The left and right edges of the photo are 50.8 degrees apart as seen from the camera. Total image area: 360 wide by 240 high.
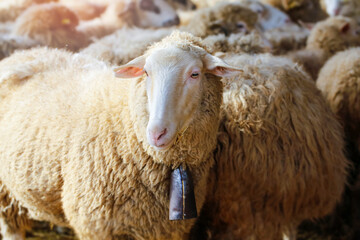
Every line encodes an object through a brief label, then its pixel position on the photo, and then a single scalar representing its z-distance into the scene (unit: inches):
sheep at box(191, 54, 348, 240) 93.0
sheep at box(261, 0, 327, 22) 272.1
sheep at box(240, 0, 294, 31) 225.3
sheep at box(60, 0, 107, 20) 214.6
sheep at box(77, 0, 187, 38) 227.6
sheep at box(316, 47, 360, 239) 125.4
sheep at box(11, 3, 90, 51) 173.0
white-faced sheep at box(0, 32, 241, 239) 70.0
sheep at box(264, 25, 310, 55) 186.7
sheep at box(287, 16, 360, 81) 166.4
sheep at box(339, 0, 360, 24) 277.1
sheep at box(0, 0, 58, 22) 224.5
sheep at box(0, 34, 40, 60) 156.6
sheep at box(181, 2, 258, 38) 162.1
